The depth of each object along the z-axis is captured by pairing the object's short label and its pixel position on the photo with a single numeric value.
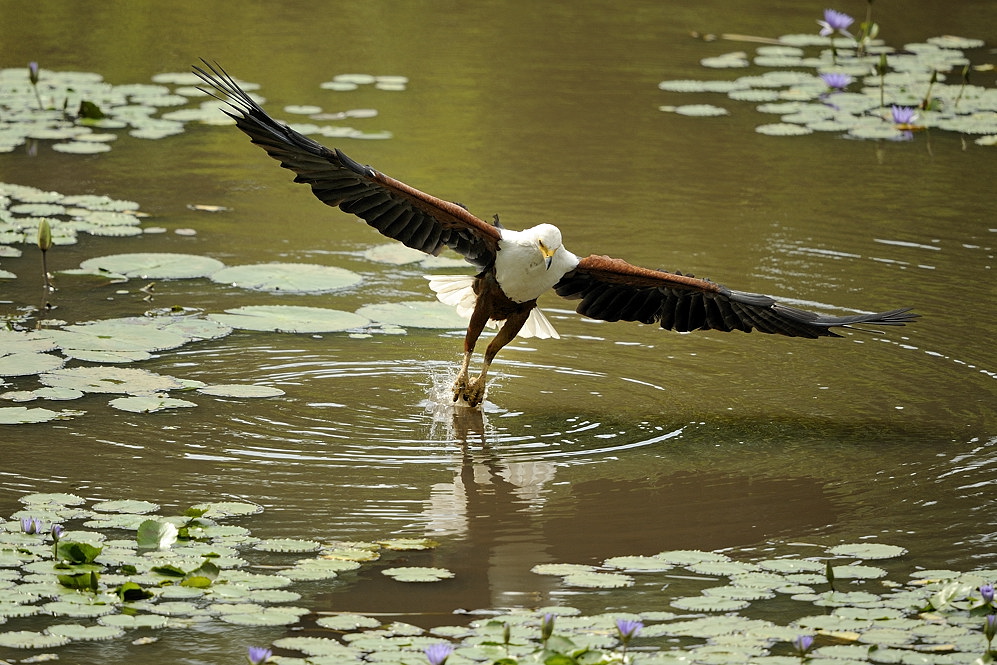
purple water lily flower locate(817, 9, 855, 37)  27.42
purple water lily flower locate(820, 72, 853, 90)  26.42
